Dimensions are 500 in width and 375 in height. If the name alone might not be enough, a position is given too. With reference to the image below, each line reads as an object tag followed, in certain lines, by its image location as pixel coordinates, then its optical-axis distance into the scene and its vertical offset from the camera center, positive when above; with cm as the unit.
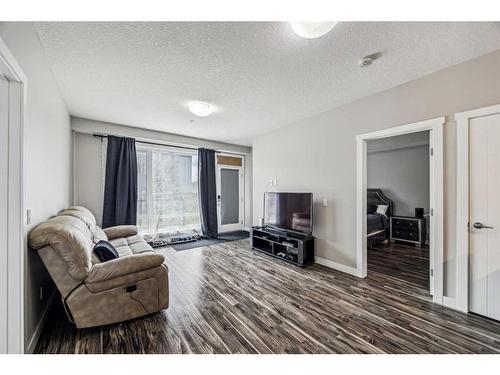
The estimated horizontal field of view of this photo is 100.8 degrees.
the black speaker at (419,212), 470 -56
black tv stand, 338 -102
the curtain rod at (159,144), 400 +101
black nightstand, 456 -95
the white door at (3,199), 128 -8
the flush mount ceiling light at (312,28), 137 +108
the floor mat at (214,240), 454 -130
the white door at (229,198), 591 -31
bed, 457 -71
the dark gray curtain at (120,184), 406 +6
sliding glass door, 467 -6
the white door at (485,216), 196 -27
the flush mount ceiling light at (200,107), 296 +117
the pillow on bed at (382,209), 519 -54
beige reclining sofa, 167 -82
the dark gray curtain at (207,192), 531 -12
